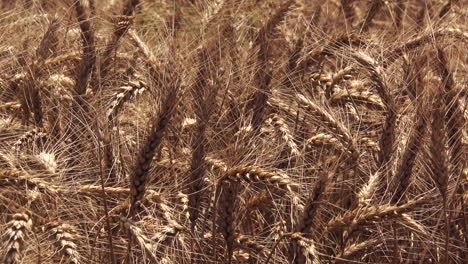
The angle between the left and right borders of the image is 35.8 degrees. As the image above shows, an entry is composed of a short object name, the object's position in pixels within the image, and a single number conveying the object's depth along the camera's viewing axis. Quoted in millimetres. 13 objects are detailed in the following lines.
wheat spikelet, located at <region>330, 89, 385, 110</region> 2891
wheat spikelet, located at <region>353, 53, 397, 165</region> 2498
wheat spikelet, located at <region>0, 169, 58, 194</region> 2104
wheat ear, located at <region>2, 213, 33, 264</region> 1790
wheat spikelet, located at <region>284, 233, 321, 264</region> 2135
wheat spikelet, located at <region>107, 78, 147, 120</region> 2600
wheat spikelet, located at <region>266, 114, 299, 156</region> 2628
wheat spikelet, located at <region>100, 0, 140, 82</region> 2949
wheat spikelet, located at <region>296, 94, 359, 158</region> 2465
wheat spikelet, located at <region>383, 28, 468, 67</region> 3129
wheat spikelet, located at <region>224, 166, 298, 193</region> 2174
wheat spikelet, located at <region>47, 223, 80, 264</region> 2050
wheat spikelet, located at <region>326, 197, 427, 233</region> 2139
